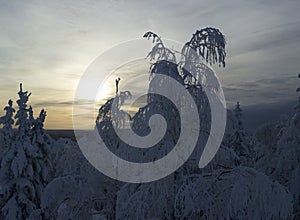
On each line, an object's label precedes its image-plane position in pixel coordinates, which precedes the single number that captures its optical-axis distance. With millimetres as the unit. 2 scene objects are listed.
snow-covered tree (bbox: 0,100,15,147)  20281
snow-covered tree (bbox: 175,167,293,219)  6457
